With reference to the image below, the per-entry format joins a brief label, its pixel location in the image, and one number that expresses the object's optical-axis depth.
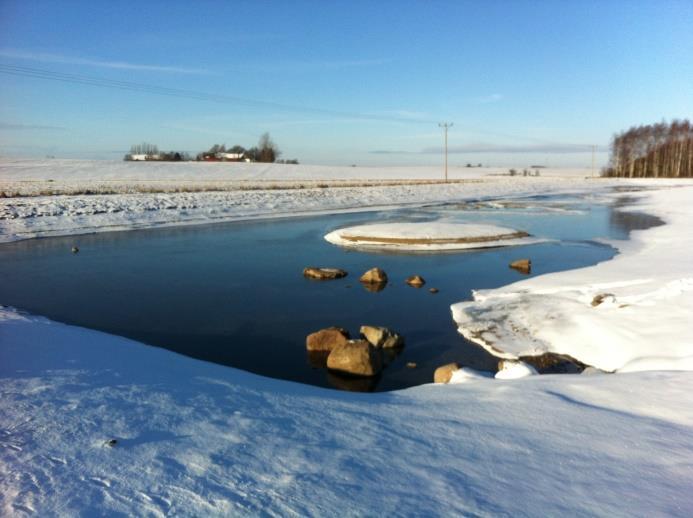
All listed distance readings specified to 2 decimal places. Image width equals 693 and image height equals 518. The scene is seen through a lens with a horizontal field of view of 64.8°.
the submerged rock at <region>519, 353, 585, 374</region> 6.33
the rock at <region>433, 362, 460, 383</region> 5.73
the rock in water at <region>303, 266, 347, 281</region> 11.61
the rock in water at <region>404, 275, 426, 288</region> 11.02
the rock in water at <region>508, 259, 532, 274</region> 12.32
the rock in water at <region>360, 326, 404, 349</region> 7.15
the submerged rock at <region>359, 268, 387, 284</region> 11.15
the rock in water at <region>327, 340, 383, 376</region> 6.31
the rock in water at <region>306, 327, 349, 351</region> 7.00
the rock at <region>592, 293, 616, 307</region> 8.29
